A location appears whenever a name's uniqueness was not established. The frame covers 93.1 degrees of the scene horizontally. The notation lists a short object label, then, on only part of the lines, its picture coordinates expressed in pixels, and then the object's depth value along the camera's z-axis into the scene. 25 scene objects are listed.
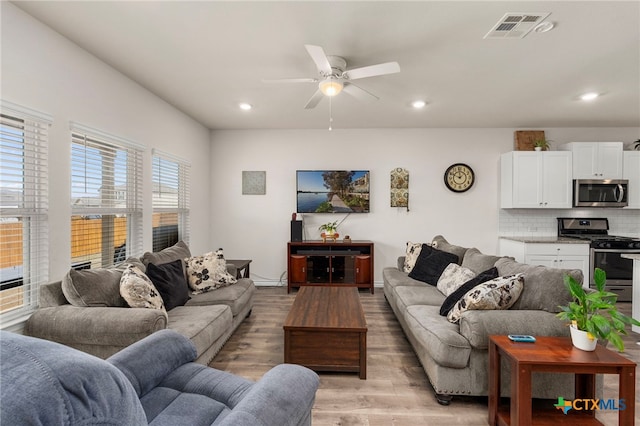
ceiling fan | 2.24
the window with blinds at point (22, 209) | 1.97
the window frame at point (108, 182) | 2.53
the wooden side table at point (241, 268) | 3.88
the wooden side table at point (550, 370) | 1.53
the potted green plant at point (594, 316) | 1.57
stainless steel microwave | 4.59
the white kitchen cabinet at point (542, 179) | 4.65
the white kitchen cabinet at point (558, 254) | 4.39
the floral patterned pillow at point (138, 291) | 2.23
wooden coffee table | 2.38
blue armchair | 0.52
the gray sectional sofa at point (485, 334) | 2.00
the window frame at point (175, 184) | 3.64
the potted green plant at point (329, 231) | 4.95
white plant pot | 1.66
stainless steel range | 4.32
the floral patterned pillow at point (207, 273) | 3.19
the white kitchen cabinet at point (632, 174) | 4.61
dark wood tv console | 4.77
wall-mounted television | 5.11
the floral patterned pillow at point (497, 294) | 2.13
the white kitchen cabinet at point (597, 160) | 4.61
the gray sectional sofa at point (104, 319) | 1.95
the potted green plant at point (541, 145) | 4.72
